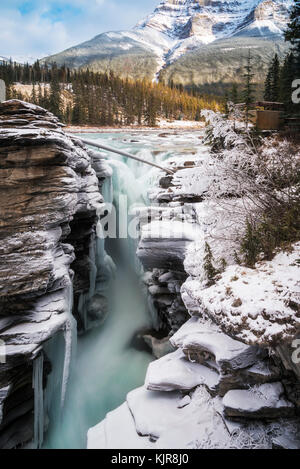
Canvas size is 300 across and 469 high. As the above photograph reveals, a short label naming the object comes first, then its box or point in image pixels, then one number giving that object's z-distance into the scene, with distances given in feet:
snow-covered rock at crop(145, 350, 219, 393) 17.85
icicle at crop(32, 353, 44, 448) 25.06
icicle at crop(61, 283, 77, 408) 28.17
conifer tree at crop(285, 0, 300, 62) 50.93
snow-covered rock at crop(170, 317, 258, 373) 15.70
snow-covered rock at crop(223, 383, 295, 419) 14.25
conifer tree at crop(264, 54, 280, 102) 103.40
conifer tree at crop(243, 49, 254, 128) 60.26
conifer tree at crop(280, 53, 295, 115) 67.20
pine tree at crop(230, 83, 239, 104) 68.07
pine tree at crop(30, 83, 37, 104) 196.95
